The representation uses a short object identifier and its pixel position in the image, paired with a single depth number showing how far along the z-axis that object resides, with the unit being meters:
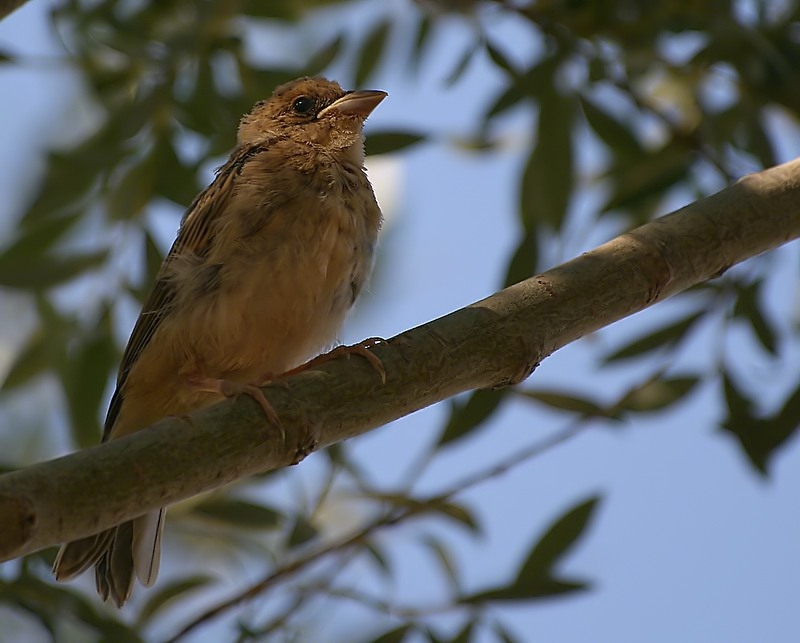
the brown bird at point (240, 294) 6.53
